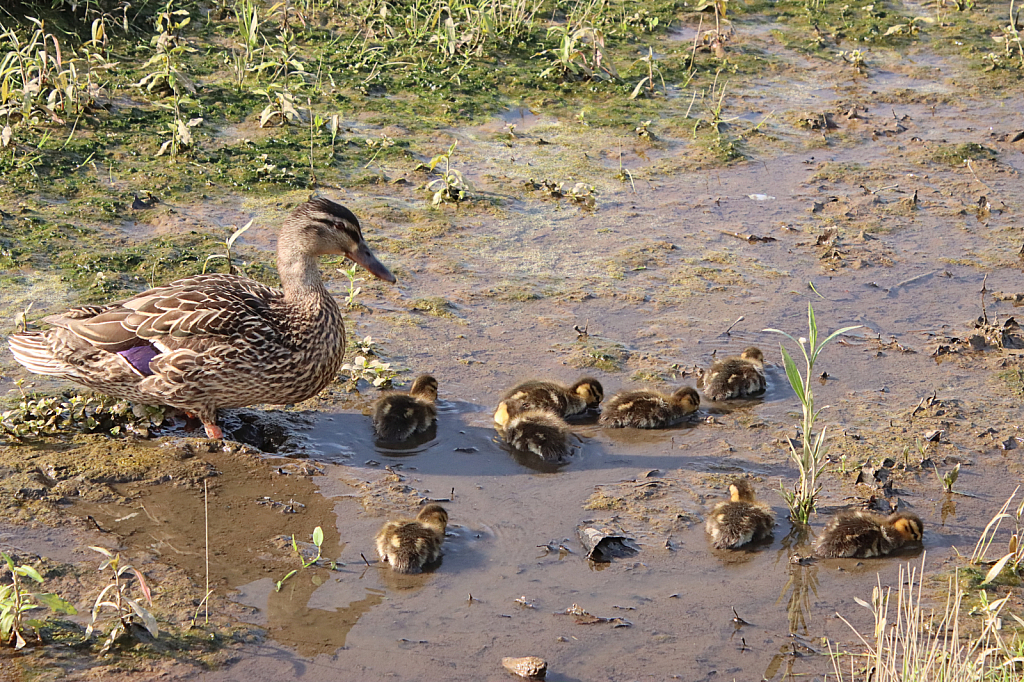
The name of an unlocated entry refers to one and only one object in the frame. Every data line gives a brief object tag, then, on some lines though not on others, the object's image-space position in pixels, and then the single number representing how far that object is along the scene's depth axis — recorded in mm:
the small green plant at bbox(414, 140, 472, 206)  15844
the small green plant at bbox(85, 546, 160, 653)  7945
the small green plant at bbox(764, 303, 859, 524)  9937
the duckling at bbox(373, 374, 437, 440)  11180
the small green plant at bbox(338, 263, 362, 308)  13195
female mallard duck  10687
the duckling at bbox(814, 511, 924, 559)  9664
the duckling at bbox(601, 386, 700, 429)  11555
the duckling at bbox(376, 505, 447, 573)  9273
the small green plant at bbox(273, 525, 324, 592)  9102
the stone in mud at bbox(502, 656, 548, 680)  8187
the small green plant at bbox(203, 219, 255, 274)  12898
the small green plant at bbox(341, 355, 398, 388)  12180
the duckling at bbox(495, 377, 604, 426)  11469
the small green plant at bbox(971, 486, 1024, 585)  9406
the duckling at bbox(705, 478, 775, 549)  9750
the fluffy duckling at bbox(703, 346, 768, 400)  12141
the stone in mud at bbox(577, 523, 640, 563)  9656
